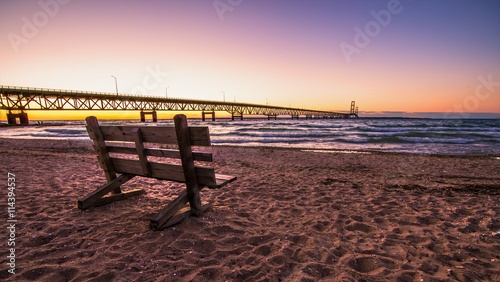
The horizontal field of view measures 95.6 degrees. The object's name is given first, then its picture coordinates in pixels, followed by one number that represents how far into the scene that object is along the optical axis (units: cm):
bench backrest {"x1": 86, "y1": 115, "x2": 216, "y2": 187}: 299
